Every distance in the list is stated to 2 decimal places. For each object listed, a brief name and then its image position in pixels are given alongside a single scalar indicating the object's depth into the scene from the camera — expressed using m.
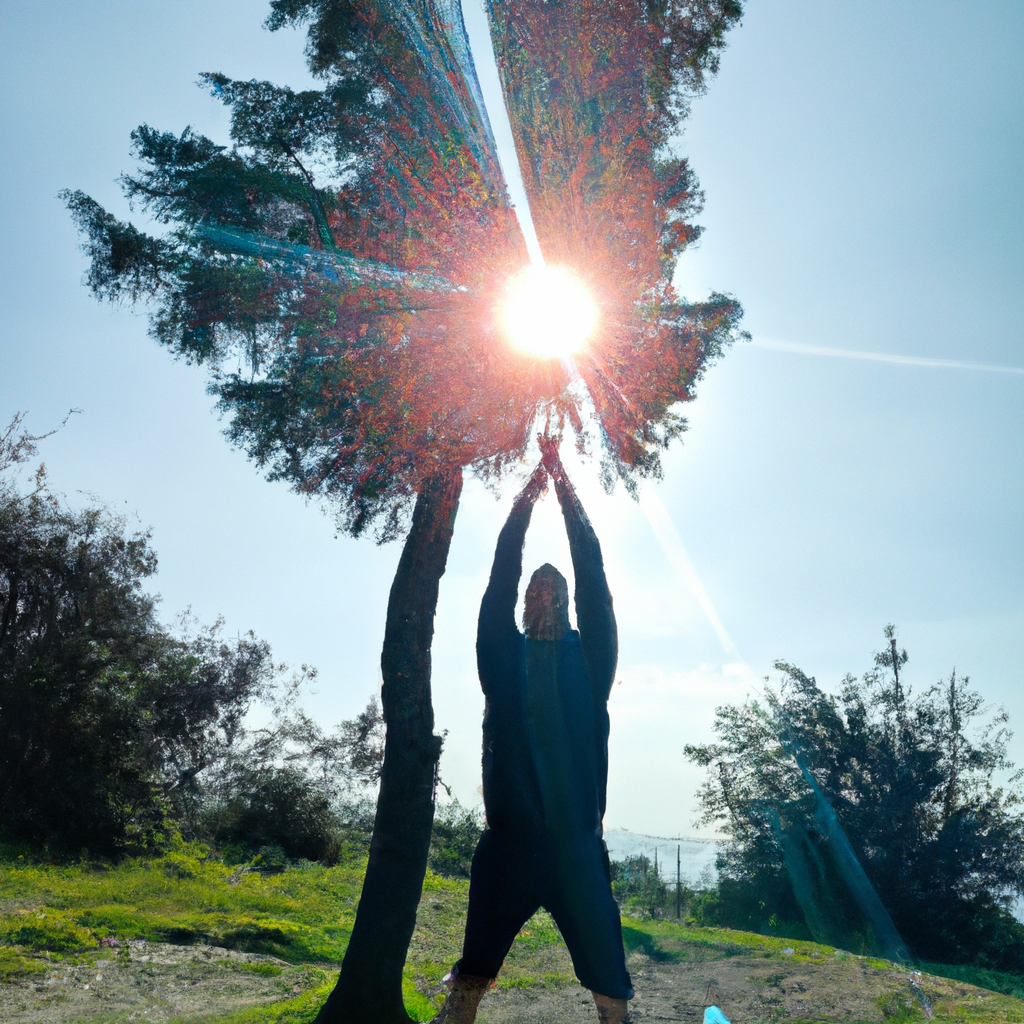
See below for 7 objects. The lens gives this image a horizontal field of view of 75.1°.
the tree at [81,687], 13.52
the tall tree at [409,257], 6.57
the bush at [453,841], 18.45
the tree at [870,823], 15.97
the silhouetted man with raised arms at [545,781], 2.86
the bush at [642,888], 17.45
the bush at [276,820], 17.47
